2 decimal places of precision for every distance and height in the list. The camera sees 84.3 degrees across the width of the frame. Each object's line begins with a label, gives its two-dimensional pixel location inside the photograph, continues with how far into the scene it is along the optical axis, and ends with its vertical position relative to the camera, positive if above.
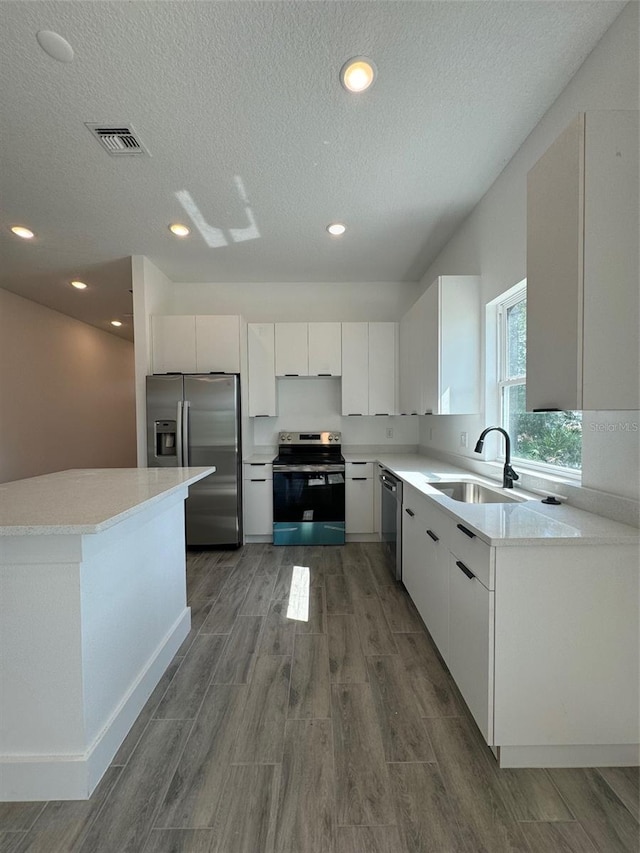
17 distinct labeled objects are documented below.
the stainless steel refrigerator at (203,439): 3.47 -0.16
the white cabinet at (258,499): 3.70 -0.79
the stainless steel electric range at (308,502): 3.63 -0.81
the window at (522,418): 1.86 +0.03
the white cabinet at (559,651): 1.28 -0.83
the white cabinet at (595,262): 1.12 +0.54
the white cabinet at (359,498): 3.71 -0.79
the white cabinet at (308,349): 3.84 +0.81
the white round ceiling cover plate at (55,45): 1.43 +1.57
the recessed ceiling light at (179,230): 2.88 +1.61
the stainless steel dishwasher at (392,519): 2.77 -0.80
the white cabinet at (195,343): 3.63 +0.83
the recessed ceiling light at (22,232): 2.90 +1.61
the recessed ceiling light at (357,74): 1.53 +1.56
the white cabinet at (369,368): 3.88 +0.61
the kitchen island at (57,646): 1.21 -0.79
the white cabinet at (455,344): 2.63 +0.60
